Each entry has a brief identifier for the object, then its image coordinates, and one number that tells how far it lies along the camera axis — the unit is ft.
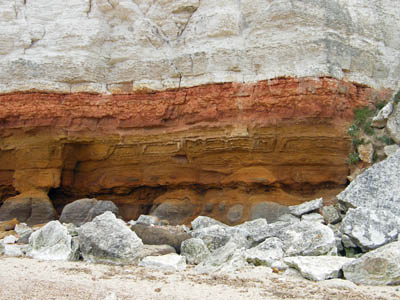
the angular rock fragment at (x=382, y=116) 28.78
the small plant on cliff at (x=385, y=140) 28.25
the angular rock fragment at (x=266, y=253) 16.94
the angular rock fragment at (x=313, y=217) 23.43
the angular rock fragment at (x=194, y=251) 18.11
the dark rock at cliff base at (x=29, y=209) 33.32
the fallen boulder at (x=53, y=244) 18.21
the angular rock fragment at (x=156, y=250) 18.11
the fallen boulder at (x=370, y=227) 17.03
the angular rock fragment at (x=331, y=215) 22.90
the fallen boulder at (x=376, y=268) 13.69
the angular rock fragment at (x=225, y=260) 16.07
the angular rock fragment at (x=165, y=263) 16.47
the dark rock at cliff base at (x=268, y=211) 27.84
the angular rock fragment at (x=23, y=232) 23.31
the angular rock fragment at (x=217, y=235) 19.56
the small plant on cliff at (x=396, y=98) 29.19
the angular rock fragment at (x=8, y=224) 29.16
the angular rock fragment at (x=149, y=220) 29.40
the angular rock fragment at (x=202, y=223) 25.32
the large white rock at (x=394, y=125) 27.81
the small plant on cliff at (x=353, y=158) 28.86
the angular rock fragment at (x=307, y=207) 24.80
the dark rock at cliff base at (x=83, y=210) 29.43
